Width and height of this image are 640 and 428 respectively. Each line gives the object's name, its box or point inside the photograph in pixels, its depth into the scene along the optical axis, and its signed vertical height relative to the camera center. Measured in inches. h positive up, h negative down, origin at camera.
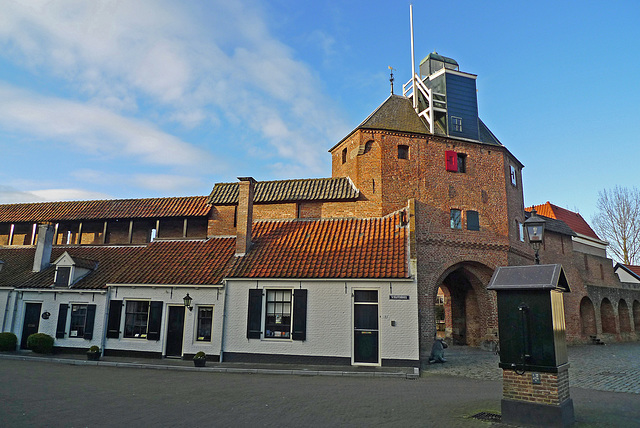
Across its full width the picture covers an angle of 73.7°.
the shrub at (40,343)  719.1 -70.9
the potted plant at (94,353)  665.0 -79.6
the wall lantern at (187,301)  684.7 +2.5
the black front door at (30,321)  778.0 -37.3
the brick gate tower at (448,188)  866.1 +246.4
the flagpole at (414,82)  1019.9 +536.9
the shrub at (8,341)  741.9 -71.4
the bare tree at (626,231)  1611.7 +289.7
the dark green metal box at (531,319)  319.0 -7.9
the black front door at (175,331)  693.9 -45.6
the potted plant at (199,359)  616.4 -79.7
